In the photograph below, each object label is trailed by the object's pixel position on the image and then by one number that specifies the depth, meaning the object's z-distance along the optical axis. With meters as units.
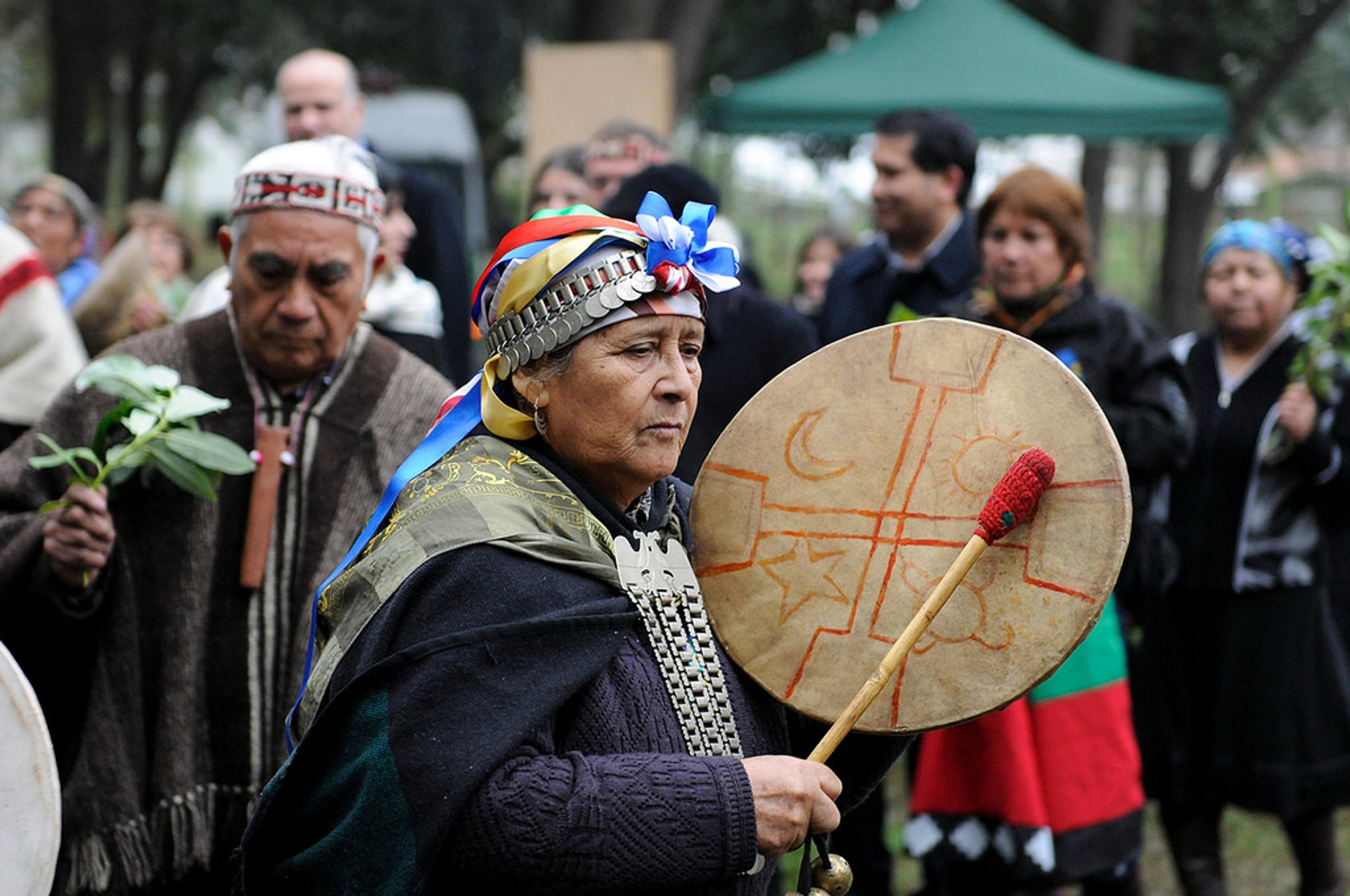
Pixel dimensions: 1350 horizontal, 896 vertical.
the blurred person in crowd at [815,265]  8.86
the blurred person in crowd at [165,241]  8.12
